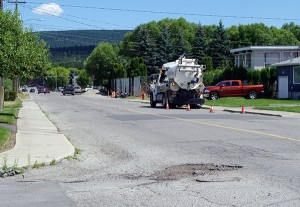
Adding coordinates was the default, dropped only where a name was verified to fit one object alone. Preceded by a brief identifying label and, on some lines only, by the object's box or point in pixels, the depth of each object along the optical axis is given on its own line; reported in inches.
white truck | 1354.6
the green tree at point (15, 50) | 784.3
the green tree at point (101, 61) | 4005.9
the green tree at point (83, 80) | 6067.9
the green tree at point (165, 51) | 3518.7
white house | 2357.3
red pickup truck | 1850.4
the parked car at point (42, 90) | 4369.6
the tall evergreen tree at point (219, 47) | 3404.0
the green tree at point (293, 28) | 4452.8
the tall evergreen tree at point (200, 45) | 3550.7
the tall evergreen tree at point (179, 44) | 3698.3
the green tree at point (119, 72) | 3240.7
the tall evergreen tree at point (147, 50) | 3523.6
